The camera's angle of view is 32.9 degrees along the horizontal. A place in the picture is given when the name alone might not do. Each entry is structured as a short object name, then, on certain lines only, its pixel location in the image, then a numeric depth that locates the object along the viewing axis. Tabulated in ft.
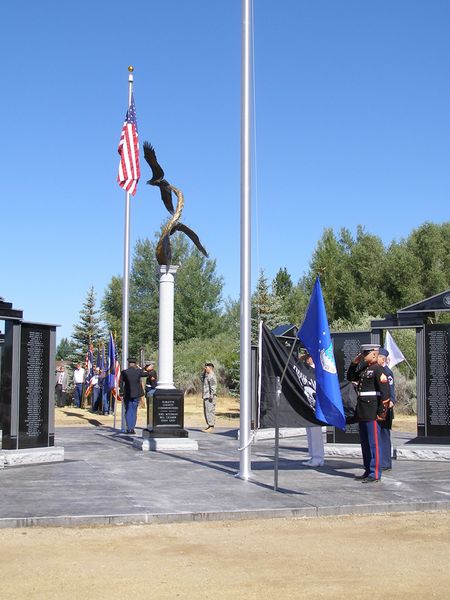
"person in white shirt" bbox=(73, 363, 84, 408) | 105.40
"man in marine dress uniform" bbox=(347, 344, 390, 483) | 37.11
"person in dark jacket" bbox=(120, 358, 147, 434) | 62.34
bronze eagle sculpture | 55.52
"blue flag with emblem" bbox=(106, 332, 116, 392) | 80.12
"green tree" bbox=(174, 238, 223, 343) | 207.00
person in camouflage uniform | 70.13
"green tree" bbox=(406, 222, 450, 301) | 154.40
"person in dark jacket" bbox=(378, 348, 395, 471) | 40.32
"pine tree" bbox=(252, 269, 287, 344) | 125.08
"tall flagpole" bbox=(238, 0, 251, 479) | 37.27
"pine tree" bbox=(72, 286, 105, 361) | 186.19
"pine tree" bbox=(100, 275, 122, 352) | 234.79
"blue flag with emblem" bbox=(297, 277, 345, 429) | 35.06
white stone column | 54.44
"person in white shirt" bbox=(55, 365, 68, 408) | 103.60
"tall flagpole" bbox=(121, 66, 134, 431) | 66.39
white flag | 54.44
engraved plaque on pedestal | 53.11
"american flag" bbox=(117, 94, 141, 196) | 65.62
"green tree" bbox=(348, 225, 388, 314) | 159.02
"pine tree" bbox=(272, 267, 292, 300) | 197.08
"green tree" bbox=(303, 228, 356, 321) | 163.94
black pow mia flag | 35.96
